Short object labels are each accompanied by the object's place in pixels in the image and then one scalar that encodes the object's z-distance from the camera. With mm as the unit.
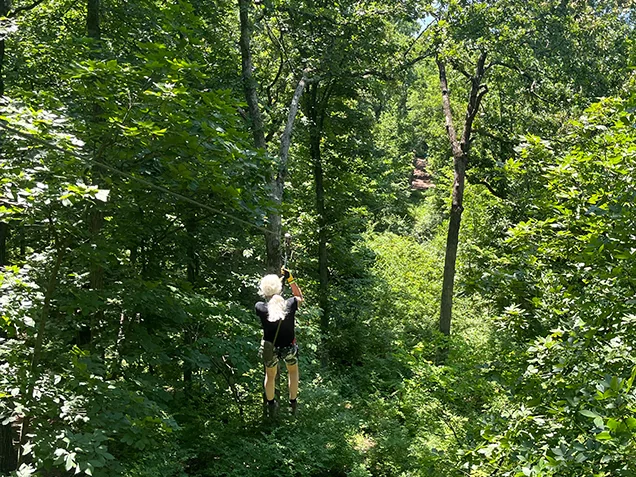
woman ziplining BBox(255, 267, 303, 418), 5410
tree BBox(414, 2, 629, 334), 9664
